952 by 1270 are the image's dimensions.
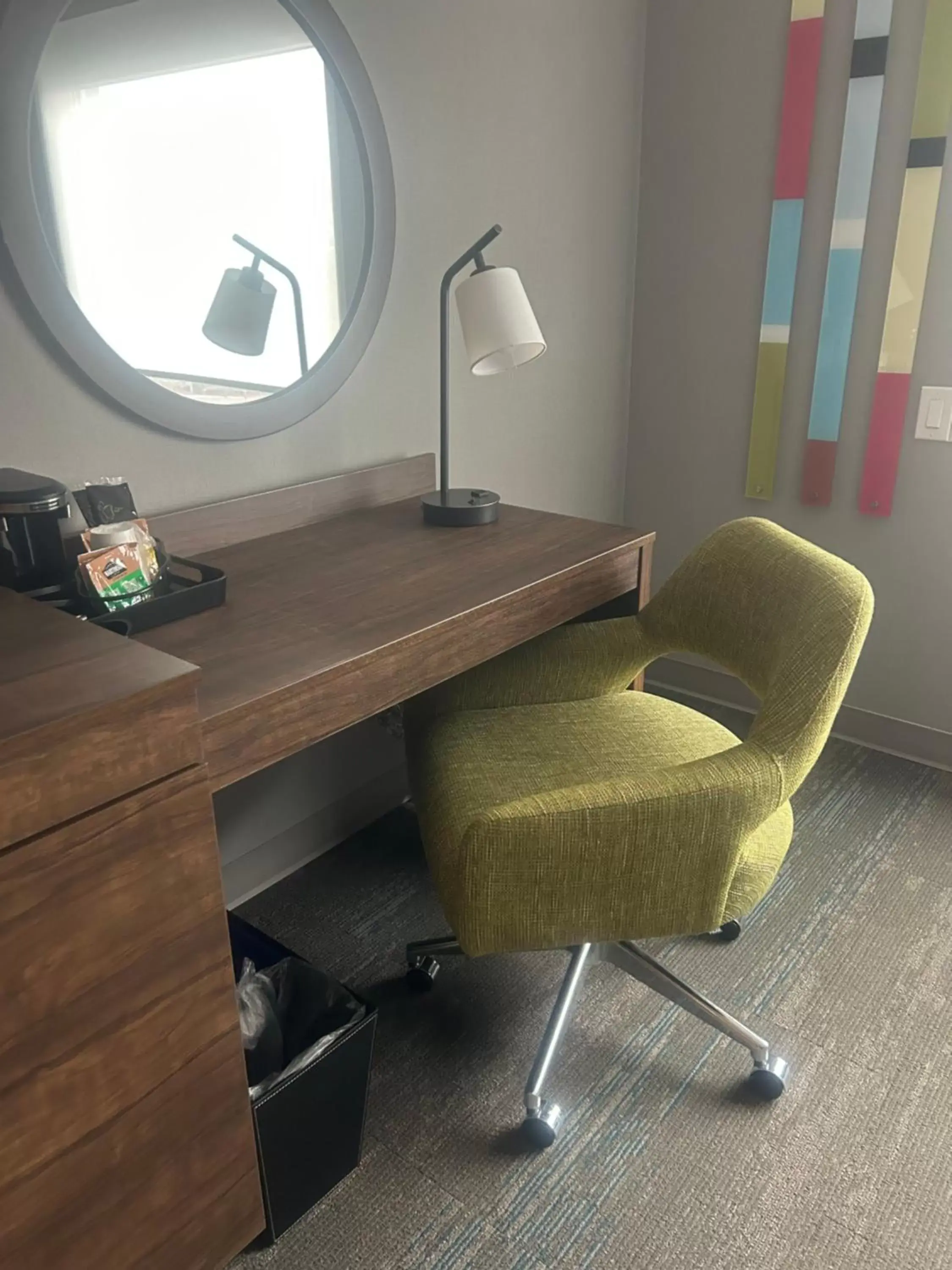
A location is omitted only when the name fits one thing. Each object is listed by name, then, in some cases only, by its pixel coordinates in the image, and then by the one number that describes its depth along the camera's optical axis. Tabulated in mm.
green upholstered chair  1164
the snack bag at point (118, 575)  1153
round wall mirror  1245
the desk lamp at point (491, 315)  1548
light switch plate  2074
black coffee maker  1171
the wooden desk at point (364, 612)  1072
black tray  1163
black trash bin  1157
